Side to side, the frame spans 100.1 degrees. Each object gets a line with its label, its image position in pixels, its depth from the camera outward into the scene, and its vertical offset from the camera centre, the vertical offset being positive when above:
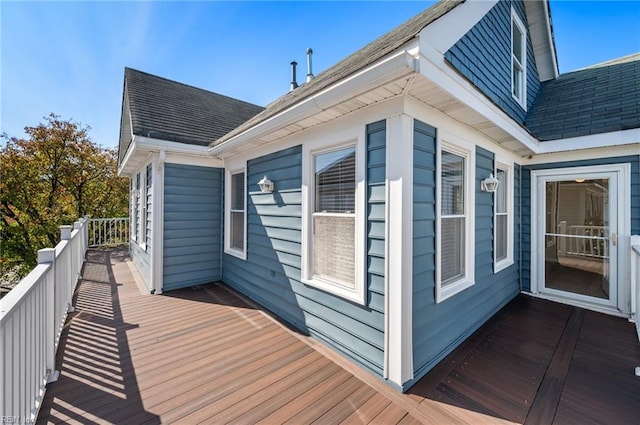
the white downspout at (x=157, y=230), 4.78 -0.31
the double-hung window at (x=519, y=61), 4.92 +2.88
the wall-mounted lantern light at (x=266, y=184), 3.85 +0.42
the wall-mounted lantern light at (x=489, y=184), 3.50 +0.40
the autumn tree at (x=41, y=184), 10.58 +1.15
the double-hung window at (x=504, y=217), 4.21 -0.04
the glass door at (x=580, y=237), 4.03 -0.36
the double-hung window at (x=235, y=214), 4.93 -0.02
